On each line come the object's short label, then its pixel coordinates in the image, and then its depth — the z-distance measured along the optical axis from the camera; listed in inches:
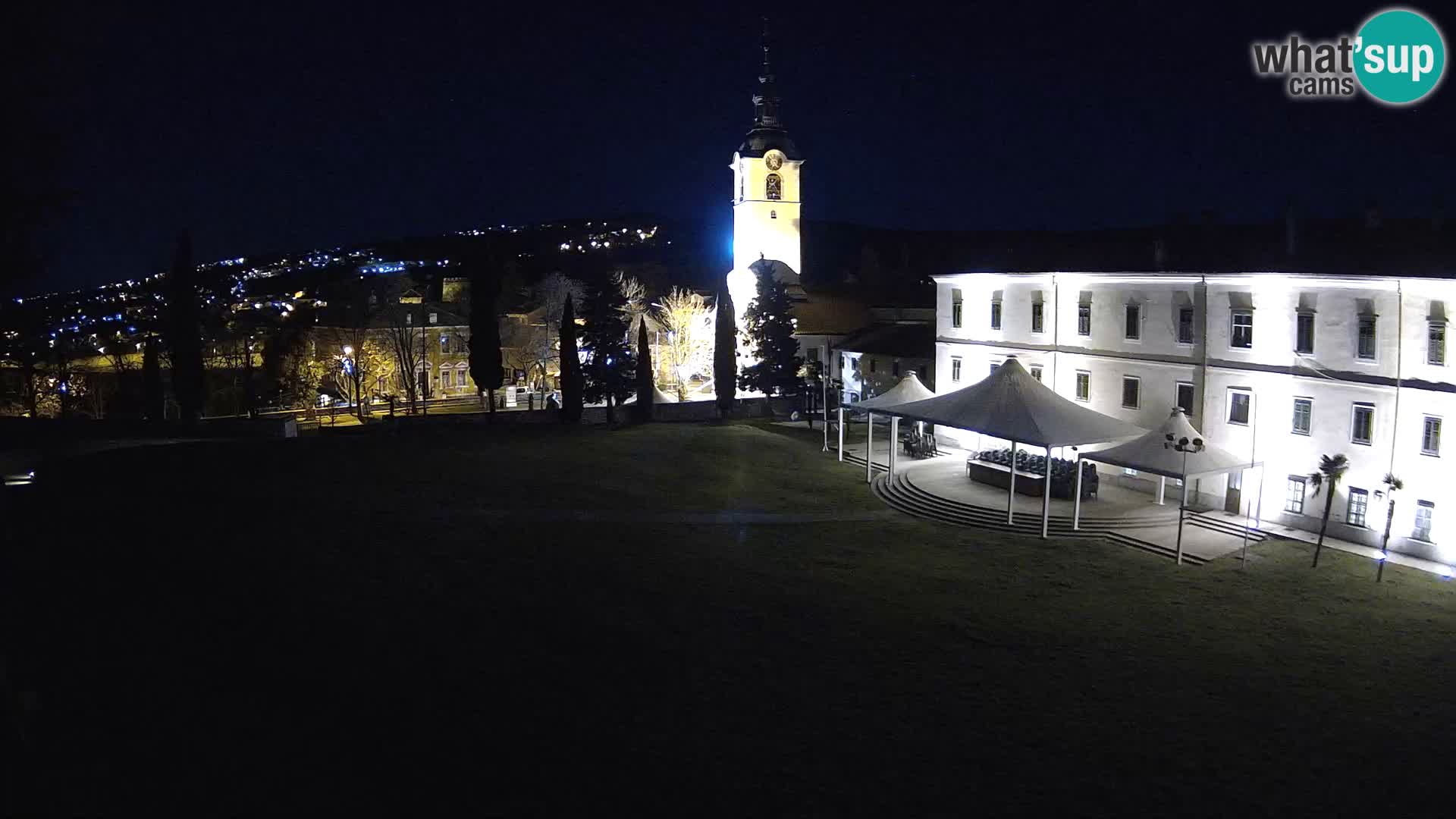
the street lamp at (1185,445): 813.2
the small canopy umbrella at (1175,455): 804.0
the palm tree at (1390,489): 735.1
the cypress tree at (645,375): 1560.0
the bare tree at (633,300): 2095.2
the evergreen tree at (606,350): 1560.0
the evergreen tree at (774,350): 1755.7
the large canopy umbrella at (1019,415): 863.1
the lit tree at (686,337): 2012.8
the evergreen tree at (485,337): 1476.4
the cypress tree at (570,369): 1478.8
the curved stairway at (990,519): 839.7
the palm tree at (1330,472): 793.6
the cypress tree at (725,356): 1652.3
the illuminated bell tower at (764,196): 2119.8
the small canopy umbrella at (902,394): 1093.8
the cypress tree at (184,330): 1364.4
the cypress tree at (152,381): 1523.1
